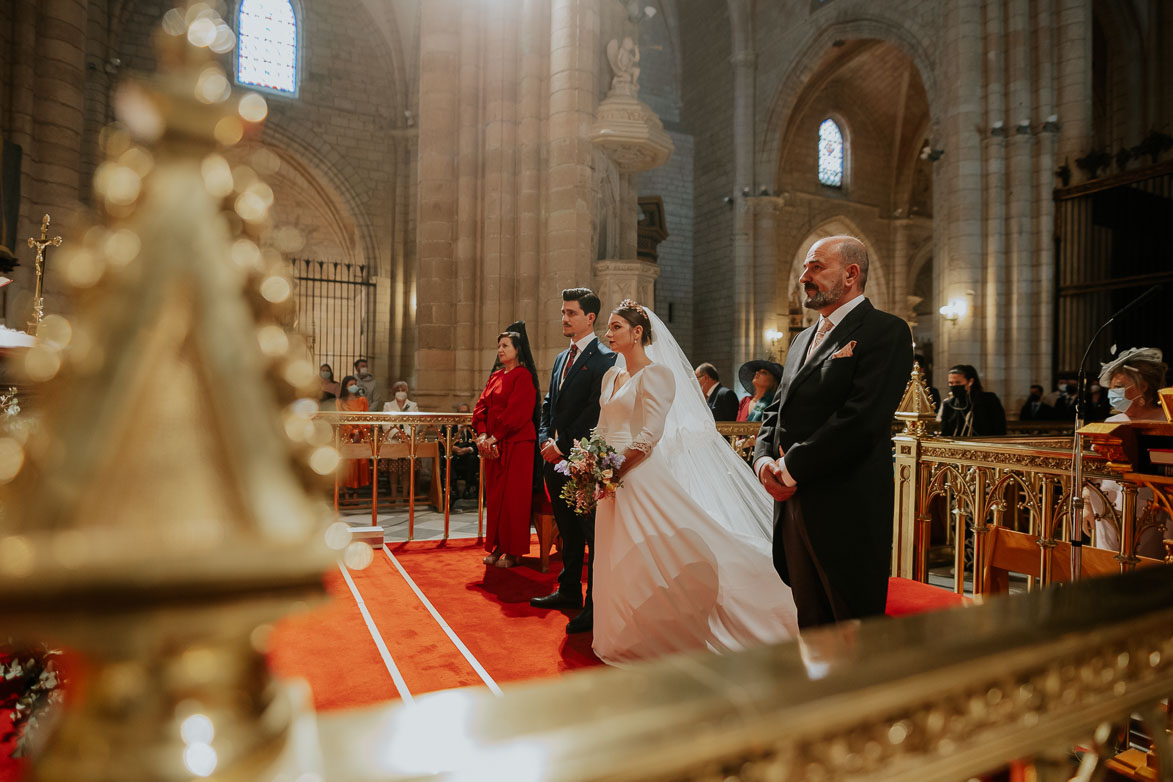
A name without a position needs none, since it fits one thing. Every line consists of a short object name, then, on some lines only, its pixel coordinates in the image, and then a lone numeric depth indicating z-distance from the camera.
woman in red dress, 5.03
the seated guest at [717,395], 6.41
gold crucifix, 3.55
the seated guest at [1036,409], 10.64
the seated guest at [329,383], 11.08
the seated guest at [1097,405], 8.55
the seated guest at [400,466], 8.54
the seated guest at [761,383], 6.21
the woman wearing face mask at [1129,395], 3.51
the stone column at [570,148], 7.31
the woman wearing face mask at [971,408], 7.23
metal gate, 16.72
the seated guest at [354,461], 8.65
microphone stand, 2.85
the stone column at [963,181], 12.49
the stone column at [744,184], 18.78
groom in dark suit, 4.30
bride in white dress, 3.13
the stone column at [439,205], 7.93
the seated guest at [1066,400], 10.08
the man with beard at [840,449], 2.38
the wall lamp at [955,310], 12.48
